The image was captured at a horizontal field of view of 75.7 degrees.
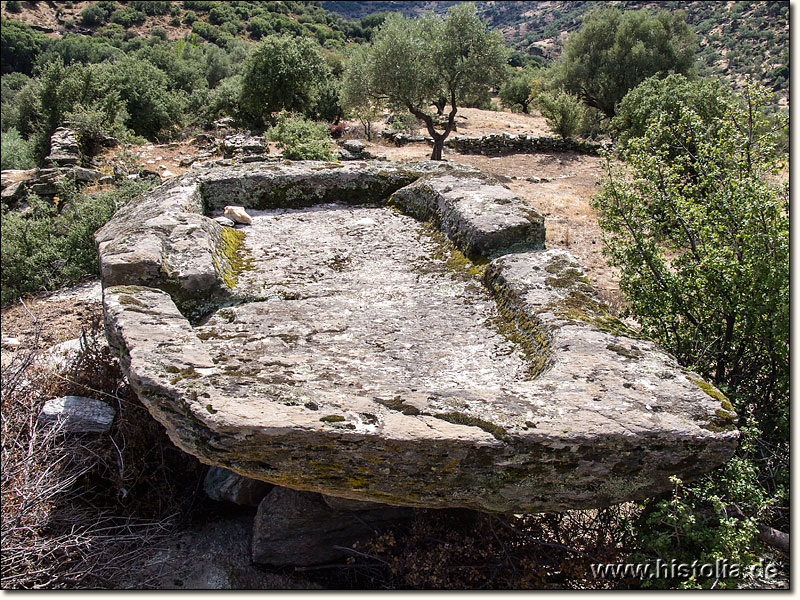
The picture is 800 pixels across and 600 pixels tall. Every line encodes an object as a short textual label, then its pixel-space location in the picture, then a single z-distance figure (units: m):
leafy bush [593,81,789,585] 2.88
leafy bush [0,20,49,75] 48.50
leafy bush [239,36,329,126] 20.95
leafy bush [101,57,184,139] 19.20
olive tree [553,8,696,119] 24.22
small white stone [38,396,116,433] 4.03
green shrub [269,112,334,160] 12.29
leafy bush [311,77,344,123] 23.69
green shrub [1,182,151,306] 7.92
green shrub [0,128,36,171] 16.31
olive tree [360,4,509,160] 17.28
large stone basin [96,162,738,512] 2.21
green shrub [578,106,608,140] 25.95
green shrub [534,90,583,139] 21.56
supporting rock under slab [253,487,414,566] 3.32
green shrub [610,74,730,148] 13.16
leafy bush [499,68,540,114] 34.69
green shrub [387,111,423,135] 21.20
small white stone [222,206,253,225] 4.89
